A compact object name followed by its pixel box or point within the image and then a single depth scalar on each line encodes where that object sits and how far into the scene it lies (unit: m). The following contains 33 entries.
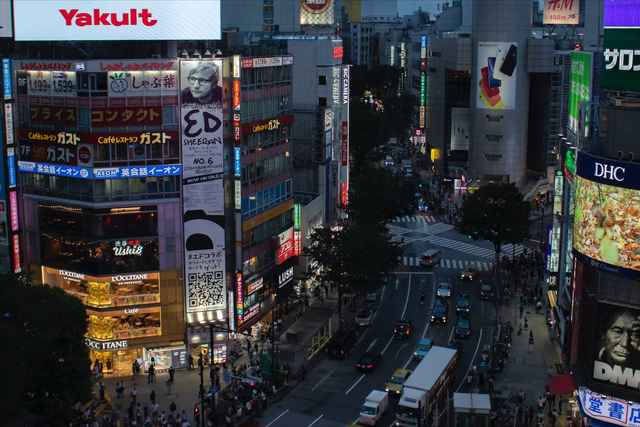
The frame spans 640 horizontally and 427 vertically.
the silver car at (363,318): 72.38
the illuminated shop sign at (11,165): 61.56
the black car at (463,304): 74.25
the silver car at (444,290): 78.76
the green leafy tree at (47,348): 47.91
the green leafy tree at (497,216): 85.12
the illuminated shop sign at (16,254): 62.03
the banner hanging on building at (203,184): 60.91
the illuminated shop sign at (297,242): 77.50
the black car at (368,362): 61.81
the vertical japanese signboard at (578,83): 59.16
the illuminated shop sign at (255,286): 65.88
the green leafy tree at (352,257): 70.19
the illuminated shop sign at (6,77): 60.56
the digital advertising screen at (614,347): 48.31
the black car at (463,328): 68.75
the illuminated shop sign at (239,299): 63.56
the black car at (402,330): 68.56
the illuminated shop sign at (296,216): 77.82
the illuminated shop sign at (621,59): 49.81
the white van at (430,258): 89.94
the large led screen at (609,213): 47.78
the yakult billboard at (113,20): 59.75
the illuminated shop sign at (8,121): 60.81
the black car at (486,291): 79.38
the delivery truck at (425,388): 52.06
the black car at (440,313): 71.75
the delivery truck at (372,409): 52.53
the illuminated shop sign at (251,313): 64.86
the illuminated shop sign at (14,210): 61.78
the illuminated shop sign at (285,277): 72.44
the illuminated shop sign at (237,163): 63.22
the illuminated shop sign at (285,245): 72.19
